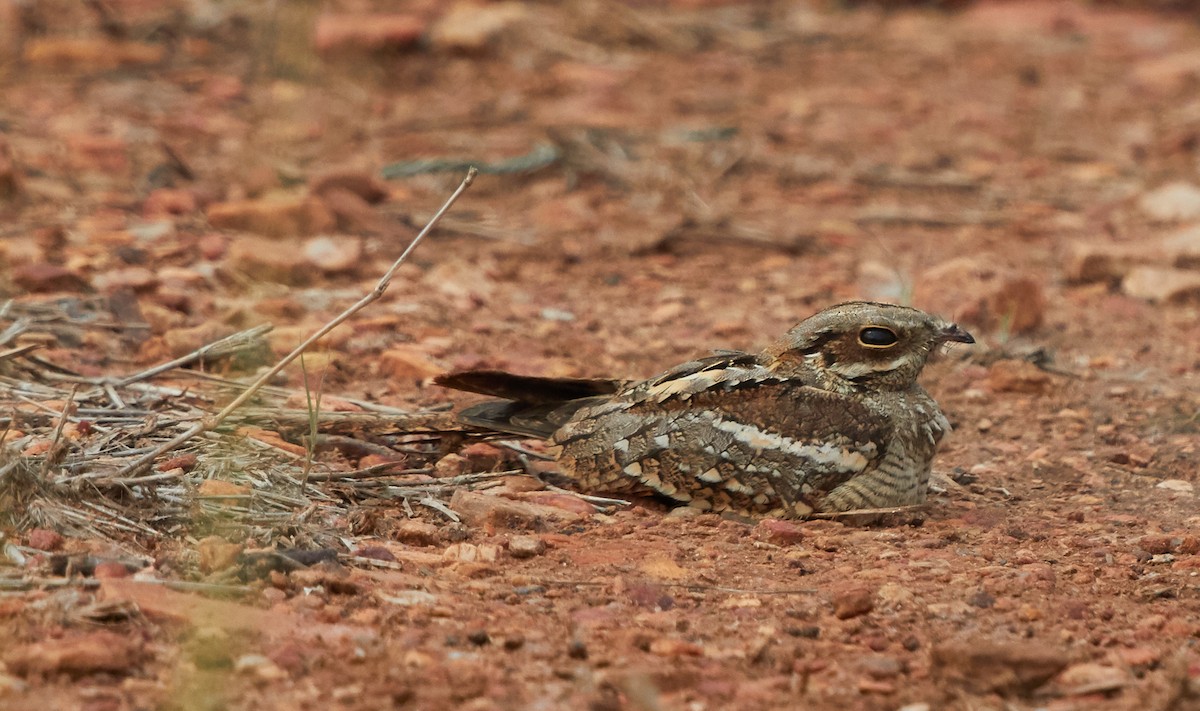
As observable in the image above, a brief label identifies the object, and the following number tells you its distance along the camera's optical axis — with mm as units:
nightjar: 8187
